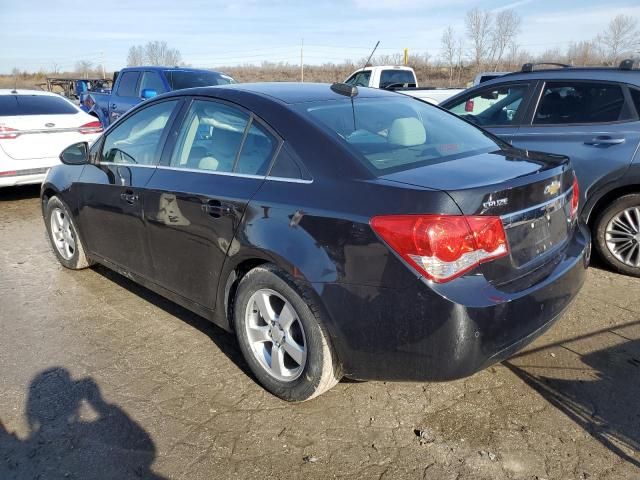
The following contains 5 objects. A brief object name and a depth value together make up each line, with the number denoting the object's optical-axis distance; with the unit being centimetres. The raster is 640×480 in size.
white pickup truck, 1445
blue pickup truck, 986
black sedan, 230
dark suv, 443
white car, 721
